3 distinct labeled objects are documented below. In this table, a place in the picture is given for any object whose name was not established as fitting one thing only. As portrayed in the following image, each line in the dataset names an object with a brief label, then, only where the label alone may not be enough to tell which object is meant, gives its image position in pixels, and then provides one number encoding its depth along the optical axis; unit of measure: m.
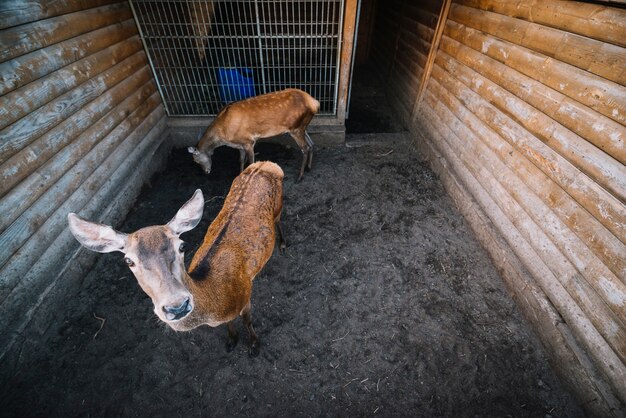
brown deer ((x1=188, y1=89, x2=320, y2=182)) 4.23
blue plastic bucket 4.86
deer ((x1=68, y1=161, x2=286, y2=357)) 1.75
